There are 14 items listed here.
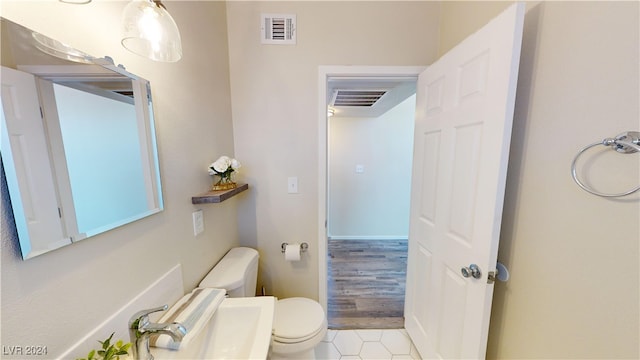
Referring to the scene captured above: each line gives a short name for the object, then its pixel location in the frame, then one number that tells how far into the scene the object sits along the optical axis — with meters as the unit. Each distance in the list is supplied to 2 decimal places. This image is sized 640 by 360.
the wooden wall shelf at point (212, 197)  1.10
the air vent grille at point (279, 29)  1.43
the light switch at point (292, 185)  1.60
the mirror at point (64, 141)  0.46
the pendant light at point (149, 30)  0.62
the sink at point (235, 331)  0.82
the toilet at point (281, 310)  1.19
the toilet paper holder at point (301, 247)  1.66
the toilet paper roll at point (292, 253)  1.59
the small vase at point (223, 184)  1.28
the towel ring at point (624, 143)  0.56
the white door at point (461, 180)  0.84
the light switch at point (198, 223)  1.12
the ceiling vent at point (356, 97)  2.02
